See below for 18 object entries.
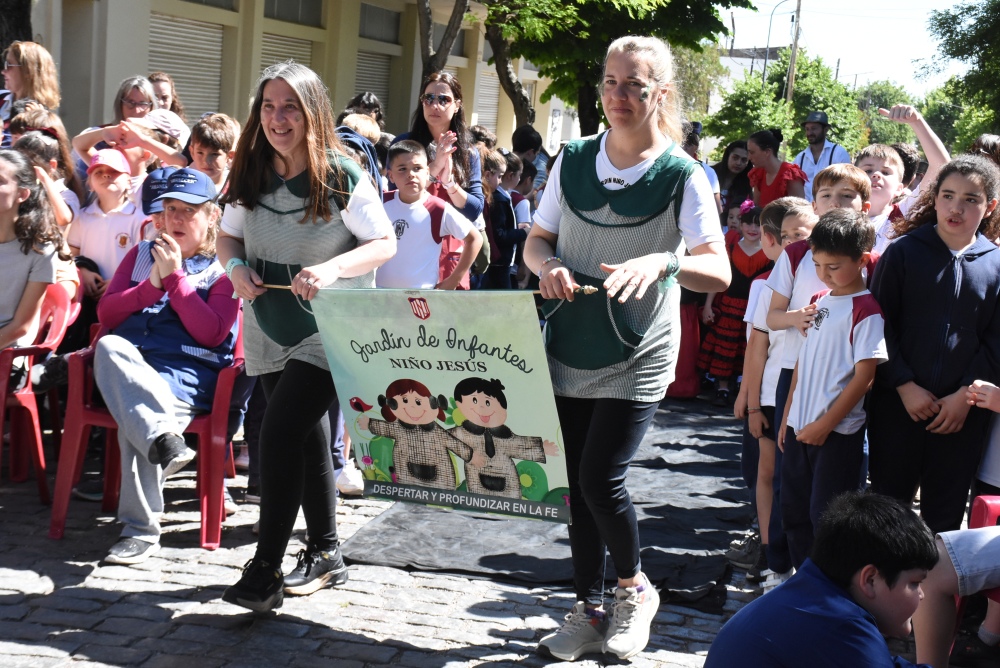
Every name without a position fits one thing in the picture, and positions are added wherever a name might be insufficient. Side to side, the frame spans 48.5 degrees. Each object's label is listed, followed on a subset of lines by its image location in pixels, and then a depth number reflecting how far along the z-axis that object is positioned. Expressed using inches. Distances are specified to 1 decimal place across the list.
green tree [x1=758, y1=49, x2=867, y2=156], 2256.4
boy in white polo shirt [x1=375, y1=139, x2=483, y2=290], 235.1
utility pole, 2297.0
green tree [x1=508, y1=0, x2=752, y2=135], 772.6
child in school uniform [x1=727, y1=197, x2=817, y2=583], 191.2
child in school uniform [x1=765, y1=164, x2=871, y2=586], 179.8
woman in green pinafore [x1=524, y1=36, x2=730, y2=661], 140.4
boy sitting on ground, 99.3
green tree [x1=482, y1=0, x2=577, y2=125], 629.6
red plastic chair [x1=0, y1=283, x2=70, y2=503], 208.7
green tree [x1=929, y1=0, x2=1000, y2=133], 917.2
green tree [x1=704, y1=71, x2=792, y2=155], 1924.2
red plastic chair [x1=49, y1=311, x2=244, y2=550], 190.7
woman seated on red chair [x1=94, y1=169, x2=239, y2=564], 185.5
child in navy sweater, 166.1
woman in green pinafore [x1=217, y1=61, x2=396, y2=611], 156.6
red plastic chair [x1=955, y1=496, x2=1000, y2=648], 152.3
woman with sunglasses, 270.2
